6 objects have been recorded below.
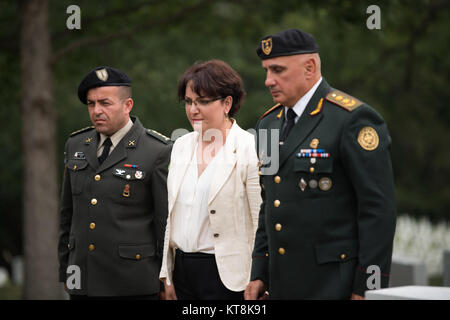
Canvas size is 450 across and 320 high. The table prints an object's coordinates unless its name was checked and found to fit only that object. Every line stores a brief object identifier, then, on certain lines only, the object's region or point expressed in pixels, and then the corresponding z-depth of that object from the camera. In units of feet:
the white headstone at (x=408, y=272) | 60.64
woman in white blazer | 30.94
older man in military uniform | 24.95
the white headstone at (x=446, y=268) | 49.55
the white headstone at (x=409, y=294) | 21.24
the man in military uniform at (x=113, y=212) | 34.12
